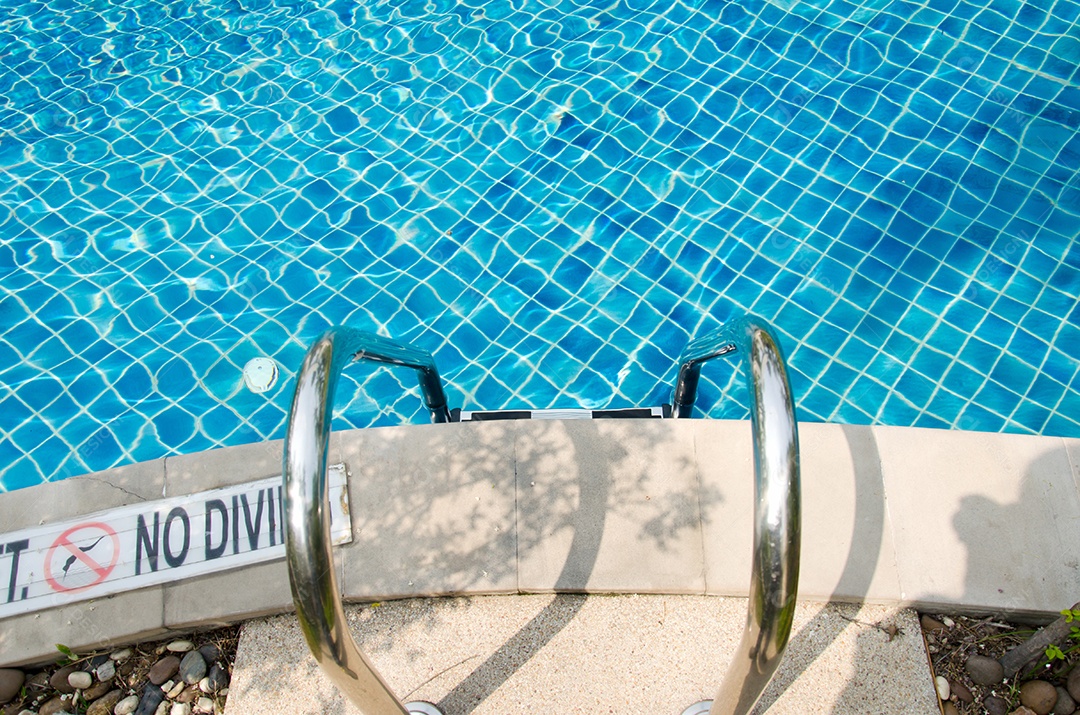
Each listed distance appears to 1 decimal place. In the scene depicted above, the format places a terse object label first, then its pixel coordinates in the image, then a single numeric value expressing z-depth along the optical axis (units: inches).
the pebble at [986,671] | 107.9
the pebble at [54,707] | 114.0
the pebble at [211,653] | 115.9
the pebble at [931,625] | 112.8
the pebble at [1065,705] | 106.5
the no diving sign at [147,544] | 120.6
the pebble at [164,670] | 115.1
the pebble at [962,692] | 107.2
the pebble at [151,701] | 113.1
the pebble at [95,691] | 114.6
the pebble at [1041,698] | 106.2
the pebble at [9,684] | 114.3
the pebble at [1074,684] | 106.7
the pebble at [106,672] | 116.0
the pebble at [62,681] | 115.7
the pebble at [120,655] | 118.0
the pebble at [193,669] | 113.9
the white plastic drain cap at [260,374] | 172.6
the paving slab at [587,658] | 106.2
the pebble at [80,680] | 115.2
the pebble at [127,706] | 113.5
